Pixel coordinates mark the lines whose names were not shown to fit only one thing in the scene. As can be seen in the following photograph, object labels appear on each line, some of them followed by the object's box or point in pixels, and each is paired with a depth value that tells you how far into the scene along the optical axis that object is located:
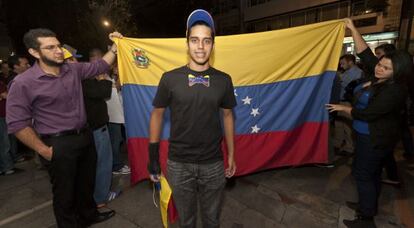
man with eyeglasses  2.27
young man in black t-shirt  1.92
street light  15.79
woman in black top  2.54
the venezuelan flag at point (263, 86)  3.30
